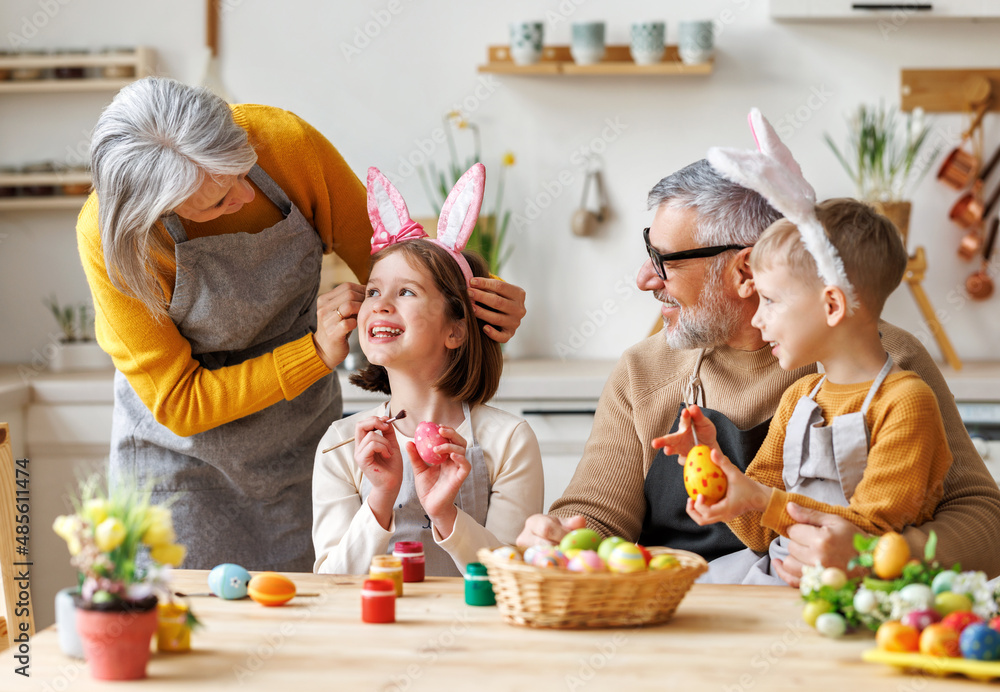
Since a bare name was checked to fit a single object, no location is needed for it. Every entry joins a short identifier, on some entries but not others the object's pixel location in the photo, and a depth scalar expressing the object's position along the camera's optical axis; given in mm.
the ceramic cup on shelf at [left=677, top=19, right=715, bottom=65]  3084
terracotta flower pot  936
